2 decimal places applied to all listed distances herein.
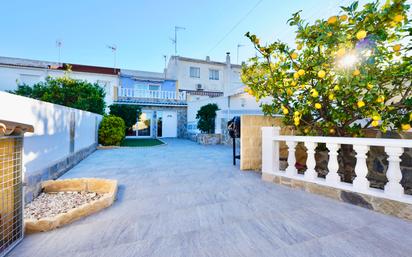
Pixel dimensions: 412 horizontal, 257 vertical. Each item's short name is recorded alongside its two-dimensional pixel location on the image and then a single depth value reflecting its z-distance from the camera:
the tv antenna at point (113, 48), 18.91
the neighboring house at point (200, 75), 20.12
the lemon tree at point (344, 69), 2.48
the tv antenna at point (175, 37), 19.10
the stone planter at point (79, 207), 1.93
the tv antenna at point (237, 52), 19.29
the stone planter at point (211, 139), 11.30
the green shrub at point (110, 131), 9.29
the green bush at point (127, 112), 12.46
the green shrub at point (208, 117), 11.20
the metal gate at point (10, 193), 1.65
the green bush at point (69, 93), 8.52
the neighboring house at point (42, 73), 15.56
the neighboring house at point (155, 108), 16.52
